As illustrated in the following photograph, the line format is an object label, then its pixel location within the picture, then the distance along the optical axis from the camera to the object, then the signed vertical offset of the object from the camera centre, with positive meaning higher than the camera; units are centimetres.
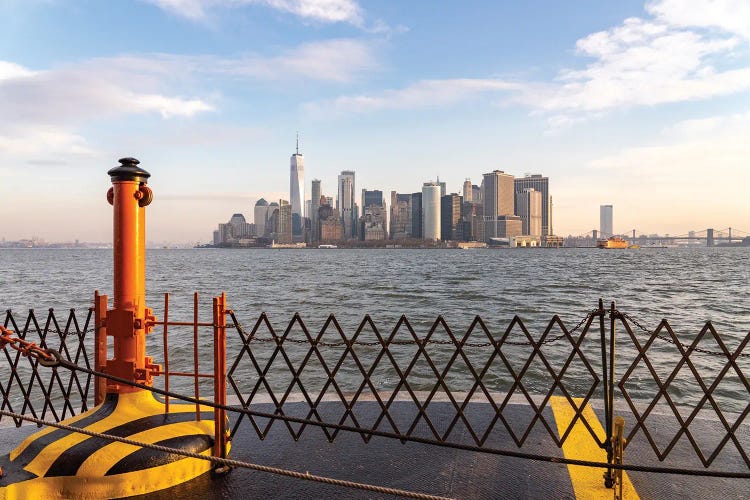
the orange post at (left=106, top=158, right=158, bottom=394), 548 -45
